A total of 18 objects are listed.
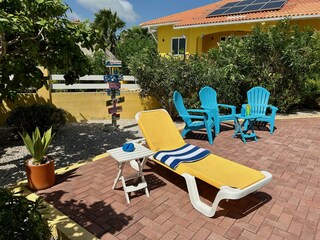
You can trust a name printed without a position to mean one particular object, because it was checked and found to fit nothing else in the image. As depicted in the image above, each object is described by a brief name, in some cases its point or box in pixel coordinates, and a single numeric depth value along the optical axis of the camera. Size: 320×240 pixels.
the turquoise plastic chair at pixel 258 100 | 7.58
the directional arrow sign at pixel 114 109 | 7.79
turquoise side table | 6.32
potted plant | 3.71
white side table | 3.53
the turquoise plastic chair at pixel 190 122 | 6.12
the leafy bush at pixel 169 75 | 8.32
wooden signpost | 7.60
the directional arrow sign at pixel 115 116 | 7.92
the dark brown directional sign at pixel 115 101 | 7.66
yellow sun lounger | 3.13
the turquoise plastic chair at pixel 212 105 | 6.82
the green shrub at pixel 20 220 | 2.09
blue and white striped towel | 3.86
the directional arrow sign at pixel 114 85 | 7.70
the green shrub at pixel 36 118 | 6.32
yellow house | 12.10
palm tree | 26.41
